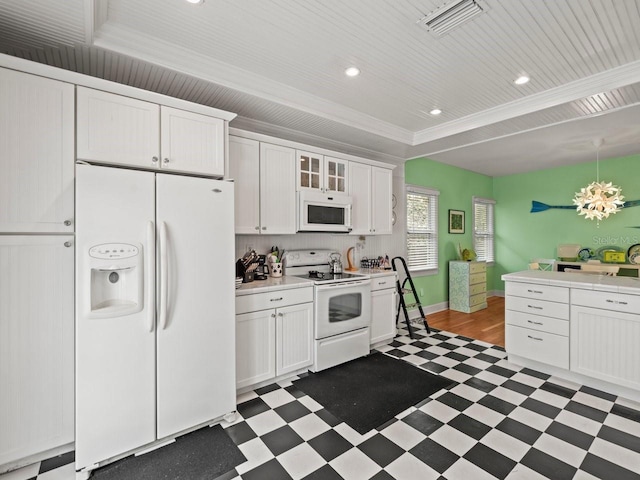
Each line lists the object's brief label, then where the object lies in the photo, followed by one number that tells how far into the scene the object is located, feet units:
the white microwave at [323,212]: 10.82
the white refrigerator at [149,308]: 5.94
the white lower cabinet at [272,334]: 8.57
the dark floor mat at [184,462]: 5.87
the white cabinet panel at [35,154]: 5.68
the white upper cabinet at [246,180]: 9.34
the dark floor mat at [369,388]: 7.80
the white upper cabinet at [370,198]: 12.62
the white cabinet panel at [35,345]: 5.75
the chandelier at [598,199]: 13.76
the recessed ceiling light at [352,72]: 8.32
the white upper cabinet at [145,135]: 6.33
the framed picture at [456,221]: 18.58
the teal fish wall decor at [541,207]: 18.71
